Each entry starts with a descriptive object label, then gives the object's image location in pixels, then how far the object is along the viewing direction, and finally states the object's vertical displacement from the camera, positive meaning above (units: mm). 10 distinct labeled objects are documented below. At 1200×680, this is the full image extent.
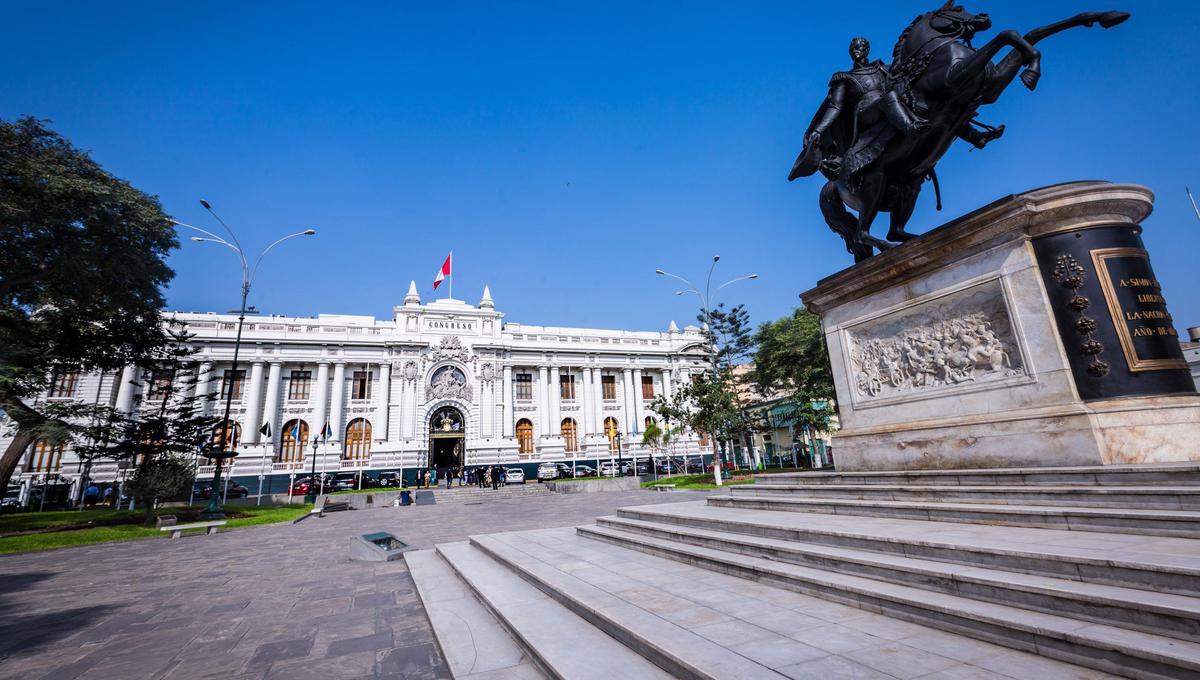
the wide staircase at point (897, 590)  2350 -945
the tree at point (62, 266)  15047 +7340
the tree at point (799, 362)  27641 +4909
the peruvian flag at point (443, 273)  36719 +14529
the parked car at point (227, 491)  28688 -456
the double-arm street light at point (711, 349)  21761 +5677
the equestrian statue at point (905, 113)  5578 +4030
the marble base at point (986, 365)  4418 +768
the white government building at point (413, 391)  34844 +6295
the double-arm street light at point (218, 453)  17125 +1065
